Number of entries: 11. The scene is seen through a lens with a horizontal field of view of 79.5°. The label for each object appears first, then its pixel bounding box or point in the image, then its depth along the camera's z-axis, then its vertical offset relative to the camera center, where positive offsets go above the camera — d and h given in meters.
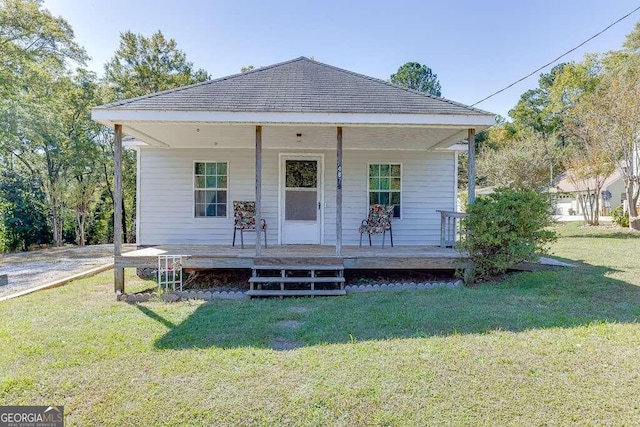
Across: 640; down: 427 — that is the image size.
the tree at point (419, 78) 32.44 +11.16
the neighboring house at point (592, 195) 22.64 +0.95
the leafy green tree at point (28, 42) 13.15 +6.10
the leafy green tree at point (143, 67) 17.59 +6.58
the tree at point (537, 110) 36.81 +10.27
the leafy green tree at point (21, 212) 13.74 -0.20
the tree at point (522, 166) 19.06 +2.20
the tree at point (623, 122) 13.89 +3.31
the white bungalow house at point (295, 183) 7.73 +0.55
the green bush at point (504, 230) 5.82 -0.32
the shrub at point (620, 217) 17.00 -0.33
